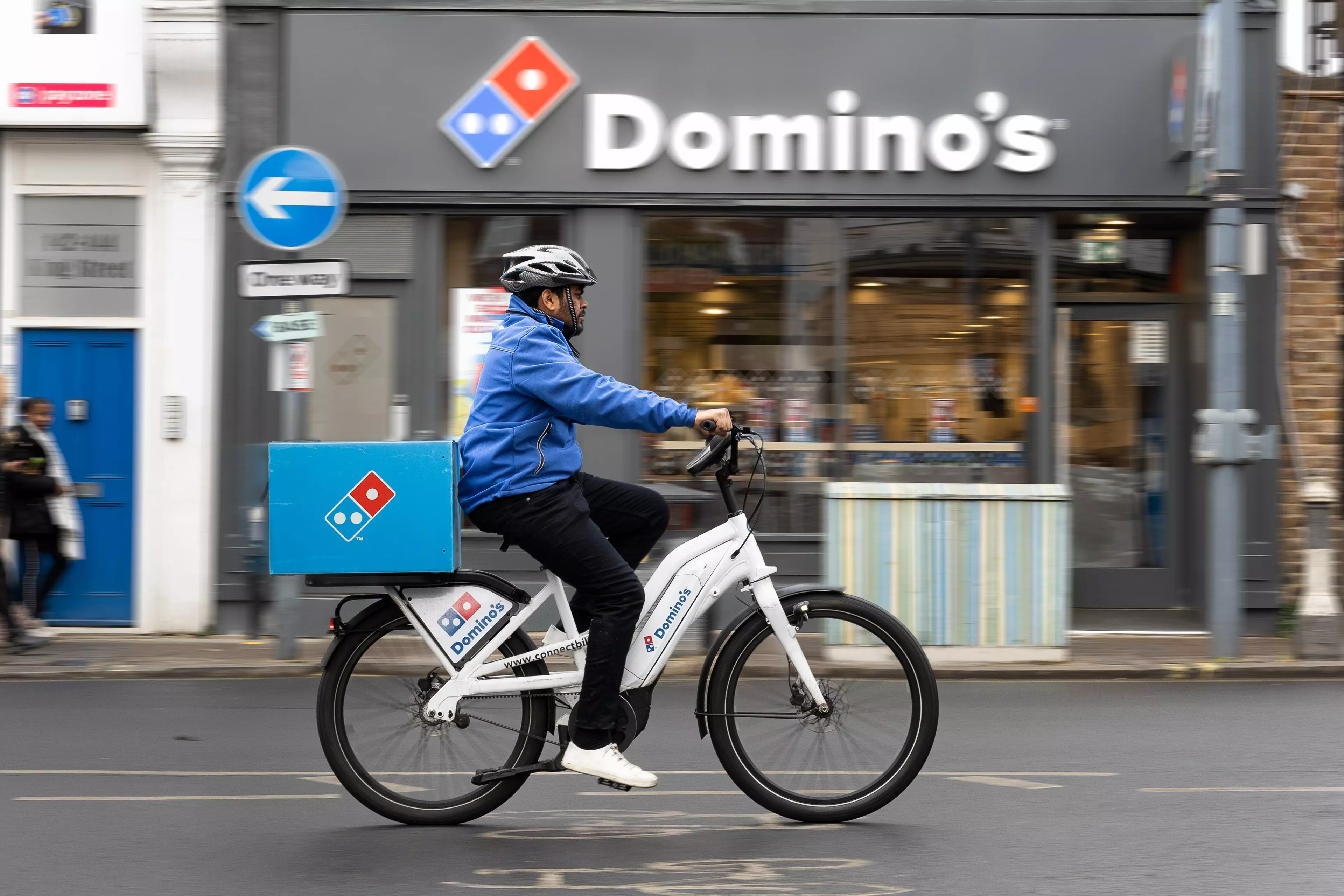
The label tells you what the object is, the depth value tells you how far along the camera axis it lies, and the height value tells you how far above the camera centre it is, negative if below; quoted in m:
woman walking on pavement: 10.12 -0.49
